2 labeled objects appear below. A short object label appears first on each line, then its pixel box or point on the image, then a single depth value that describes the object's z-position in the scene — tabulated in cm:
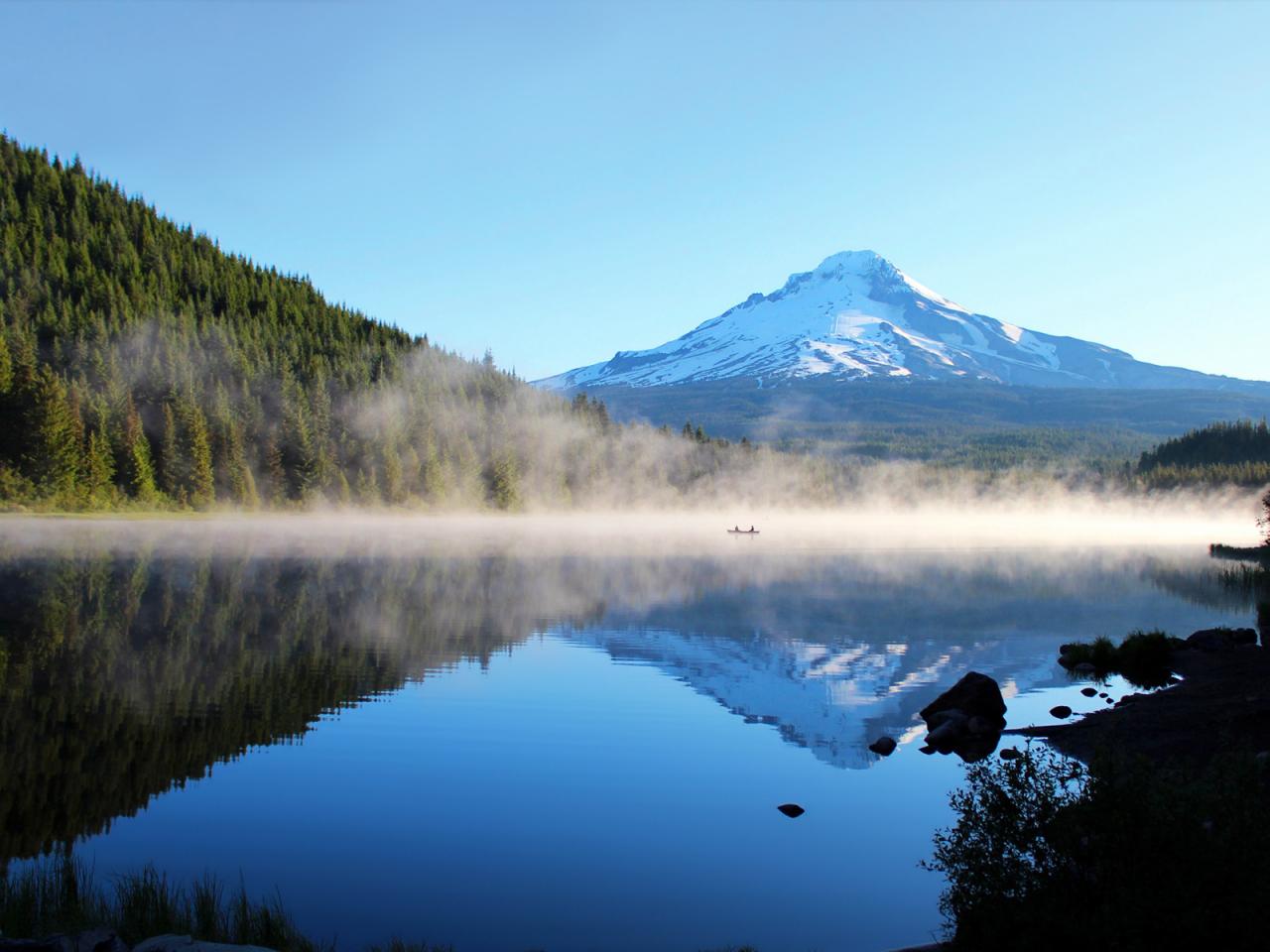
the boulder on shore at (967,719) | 2255
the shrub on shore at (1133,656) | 3183
